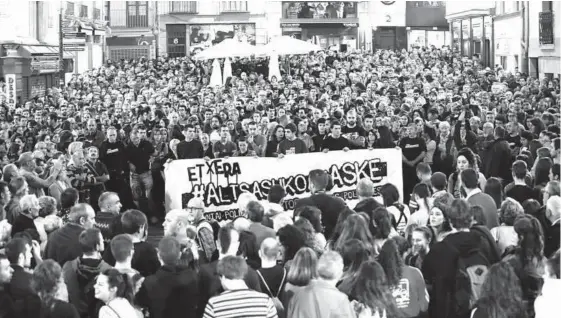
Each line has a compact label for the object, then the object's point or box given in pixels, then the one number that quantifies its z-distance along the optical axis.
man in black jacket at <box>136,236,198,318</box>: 6.61
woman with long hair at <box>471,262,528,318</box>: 5.76
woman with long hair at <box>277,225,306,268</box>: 7.02
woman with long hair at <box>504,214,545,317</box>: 6.68
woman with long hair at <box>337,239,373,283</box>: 6.51
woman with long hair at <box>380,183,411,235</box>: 8.70
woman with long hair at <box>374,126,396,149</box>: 13.66
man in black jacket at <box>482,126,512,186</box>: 12.35
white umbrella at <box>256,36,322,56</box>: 29.89
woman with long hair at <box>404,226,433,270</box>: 7.46
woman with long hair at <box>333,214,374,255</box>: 7.02
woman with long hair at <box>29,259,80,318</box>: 5.83
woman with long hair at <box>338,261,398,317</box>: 5.93
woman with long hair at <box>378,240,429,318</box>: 6.49
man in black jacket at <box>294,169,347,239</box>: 8.71
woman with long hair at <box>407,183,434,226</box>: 8.50
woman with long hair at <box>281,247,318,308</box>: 6.15
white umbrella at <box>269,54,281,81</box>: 29.30
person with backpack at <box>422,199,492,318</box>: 7.02
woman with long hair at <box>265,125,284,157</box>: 13.29
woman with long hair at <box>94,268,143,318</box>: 6.05
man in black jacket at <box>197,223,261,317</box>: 6.70
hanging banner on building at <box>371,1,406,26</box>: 53.03
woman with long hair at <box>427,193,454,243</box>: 7.65
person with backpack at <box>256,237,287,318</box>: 6.55
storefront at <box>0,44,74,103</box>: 29.06
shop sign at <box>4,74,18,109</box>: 27.73
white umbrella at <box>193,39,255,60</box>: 29.17
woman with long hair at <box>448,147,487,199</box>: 10.45
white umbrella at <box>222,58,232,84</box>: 29.88
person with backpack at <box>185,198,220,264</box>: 7.95
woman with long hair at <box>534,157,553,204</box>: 9.67
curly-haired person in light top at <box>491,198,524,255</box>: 7.61
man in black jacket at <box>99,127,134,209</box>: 13.54
